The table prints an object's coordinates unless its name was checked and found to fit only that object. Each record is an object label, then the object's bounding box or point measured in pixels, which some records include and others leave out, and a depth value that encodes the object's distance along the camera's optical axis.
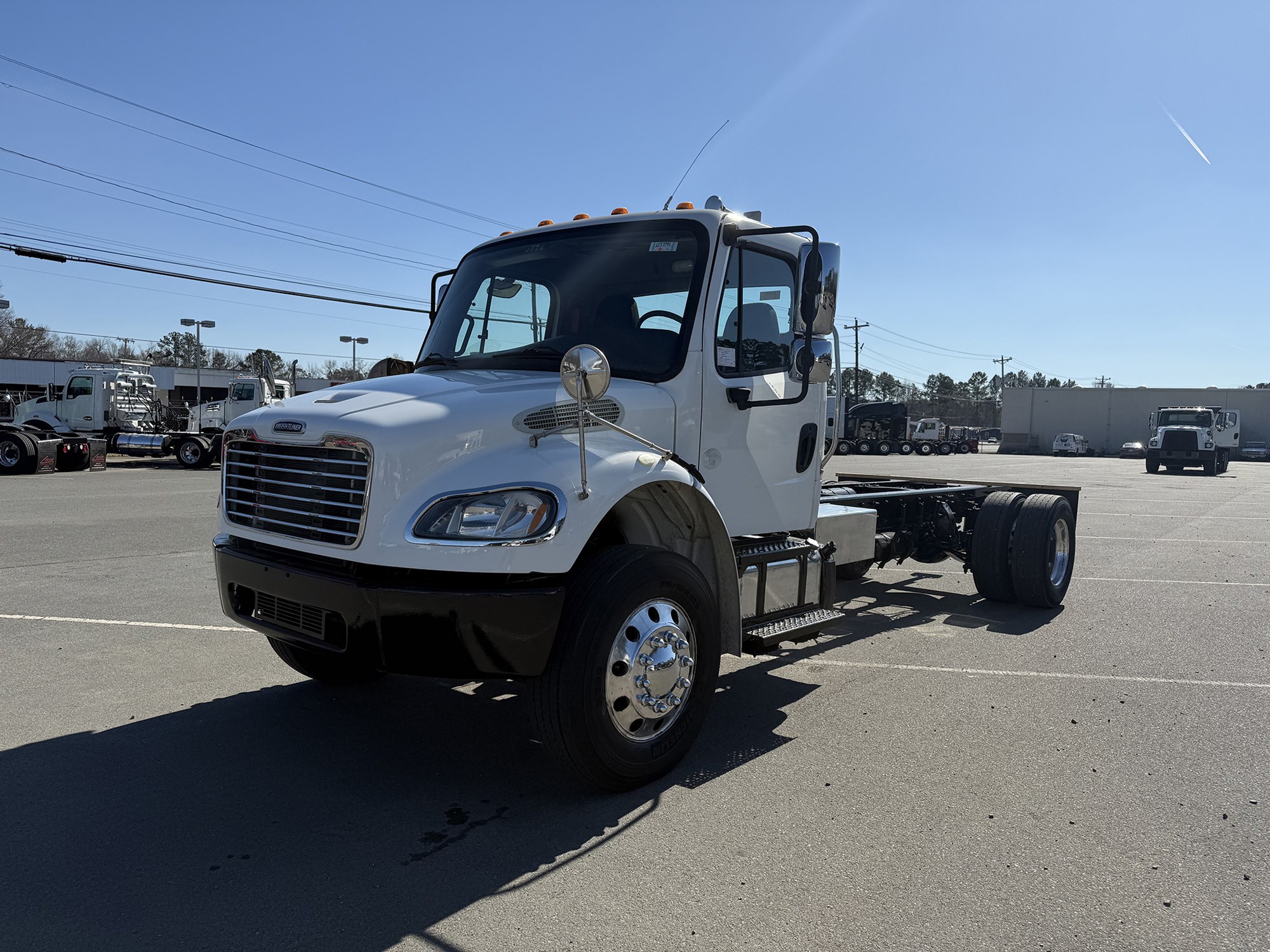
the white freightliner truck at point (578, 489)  3.40
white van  68.81
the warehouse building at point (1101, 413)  75.25
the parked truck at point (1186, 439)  37.47
